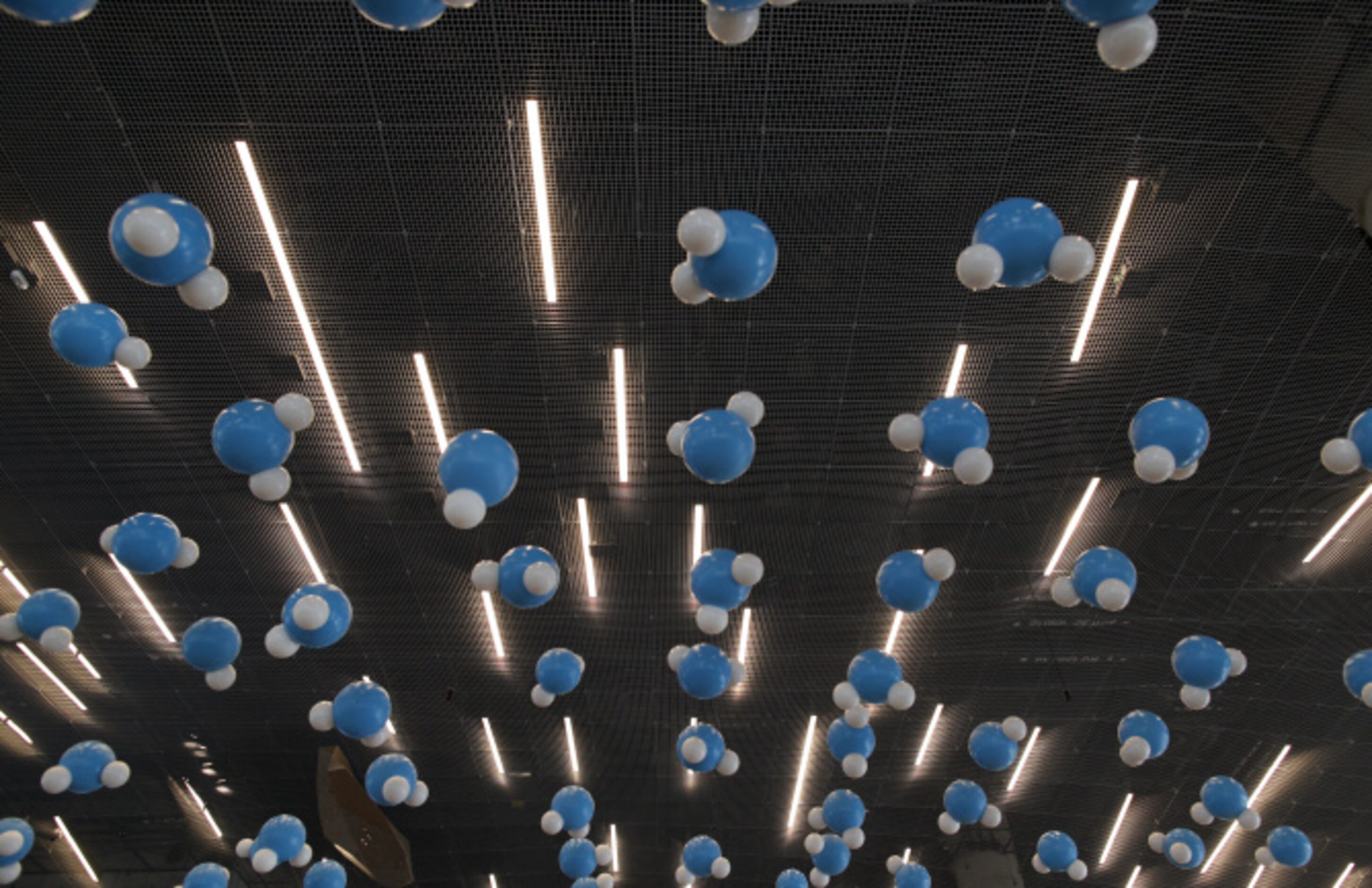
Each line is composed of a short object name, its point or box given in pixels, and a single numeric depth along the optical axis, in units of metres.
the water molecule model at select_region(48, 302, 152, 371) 3.87
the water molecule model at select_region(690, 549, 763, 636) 4.79
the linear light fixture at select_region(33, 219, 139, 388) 4.69
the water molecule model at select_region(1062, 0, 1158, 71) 2.80
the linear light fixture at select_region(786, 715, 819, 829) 8.49
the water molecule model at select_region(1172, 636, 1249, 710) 5.11
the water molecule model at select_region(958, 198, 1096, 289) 3.29
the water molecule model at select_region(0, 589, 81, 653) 5.20
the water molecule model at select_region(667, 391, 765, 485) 3.72
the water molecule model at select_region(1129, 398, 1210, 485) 3.61
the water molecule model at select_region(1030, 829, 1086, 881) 7.44
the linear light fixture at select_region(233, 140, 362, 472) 4.47
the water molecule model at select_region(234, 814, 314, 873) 6.79
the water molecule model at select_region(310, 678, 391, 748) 5.55
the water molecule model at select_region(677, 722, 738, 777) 5.90
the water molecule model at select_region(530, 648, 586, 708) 5.81
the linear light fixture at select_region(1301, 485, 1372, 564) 6.30
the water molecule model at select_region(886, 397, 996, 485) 3.70
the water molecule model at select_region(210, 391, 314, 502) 3.97
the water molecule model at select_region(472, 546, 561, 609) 4.34
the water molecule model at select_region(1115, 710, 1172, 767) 5.84
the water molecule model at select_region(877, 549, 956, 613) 4.67
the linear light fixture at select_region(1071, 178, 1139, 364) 4.65
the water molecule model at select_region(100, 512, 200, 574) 4.39
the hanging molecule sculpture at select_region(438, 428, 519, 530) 3.65
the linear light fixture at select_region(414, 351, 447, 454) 5.36
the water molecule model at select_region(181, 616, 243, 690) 5.27
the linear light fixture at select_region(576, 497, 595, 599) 6.24
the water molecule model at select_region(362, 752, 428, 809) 6.25
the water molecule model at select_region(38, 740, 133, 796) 6.55
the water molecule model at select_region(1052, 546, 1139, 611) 4.41
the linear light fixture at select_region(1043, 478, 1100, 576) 6.23
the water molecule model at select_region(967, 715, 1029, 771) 6.03
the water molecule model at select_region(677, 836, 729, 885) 7.69
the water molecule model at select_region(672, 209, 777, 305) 3.09
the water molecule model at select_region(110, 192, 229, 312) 3.18
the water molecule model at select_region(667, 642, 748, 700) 5.32
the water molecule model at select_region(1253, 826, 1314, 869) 7.11
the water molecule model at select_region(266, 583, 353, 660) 4.53
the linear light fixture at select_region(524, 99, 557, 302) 4.31
